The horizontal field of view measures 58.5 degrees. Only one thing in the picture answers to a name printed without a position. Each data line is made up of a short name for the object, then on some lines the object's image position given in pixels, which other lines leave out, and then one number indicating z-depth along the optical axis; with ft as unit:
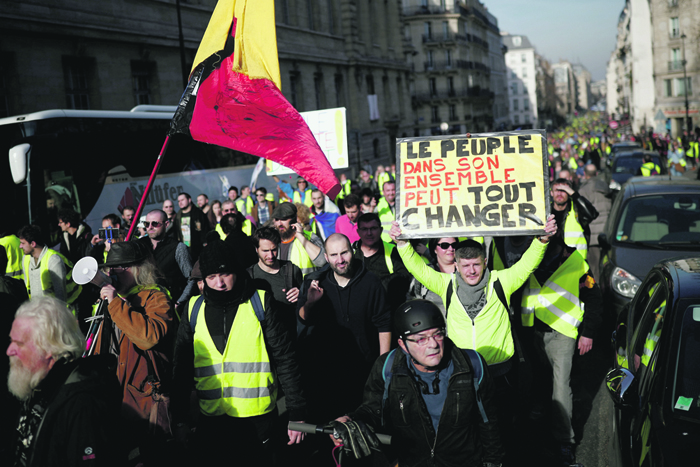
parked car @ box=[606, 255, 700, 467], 8.91
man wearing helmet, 9.72
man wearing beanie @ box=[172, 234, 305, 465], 11.81
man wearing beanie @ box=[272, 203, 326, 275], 19.86
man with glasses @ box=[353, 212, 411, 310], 18.54
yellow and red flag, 16.60
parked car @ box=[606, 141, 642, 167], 89.63
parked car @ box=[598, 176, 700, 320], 21.53
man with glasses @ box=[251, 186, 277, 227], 40.15
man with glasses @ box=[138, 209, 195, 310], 21.52
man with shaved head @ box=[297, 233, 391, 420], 14.85
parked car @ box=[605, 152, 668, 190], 66.44
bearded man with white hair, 8.14
